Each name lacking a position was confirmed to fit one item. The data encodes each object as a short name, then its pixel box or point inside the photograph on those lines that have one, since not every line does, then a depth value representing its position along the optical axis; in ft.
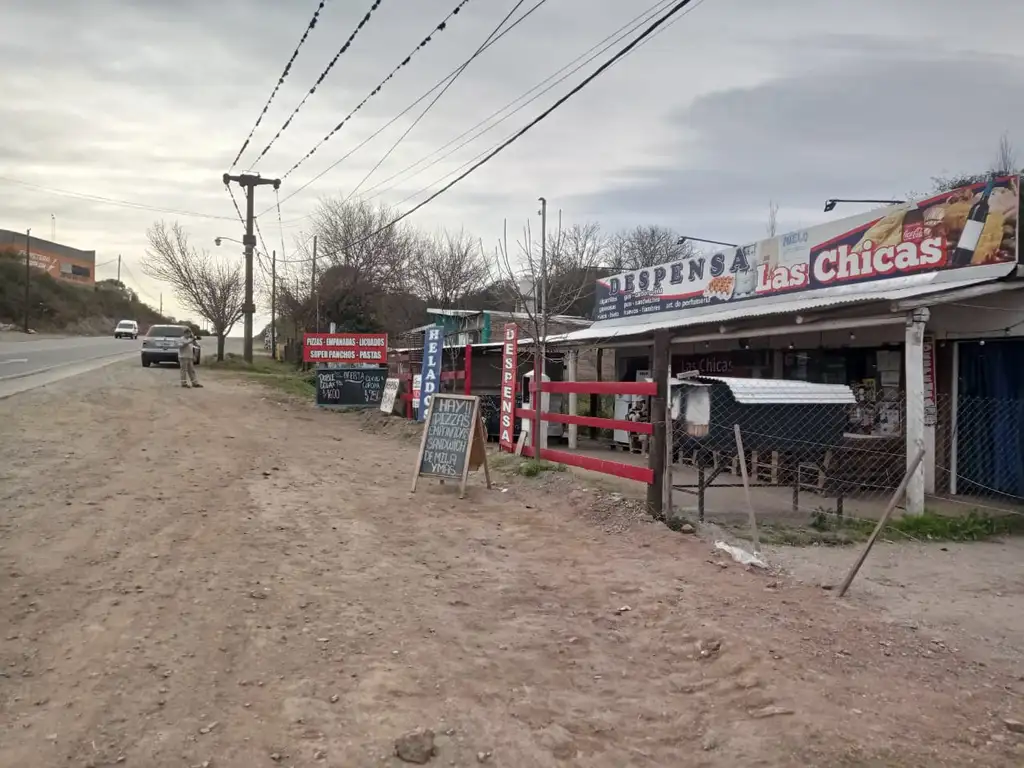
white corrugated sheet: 26.99
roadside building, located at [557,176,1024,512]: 29.50
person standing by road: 71.05
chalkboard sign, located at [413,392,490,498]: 31.53
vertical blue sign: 54.24
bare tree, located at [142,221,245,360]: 126.93
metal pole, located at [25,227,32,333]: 202.18
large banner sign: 31.22
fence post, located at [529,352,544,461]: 36.86
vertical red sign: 41.98
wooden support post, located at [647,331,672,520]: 25.99
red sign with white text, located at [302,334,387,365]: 71.00
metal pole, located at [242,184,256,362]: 101.45
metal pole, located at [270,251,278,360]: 137.19
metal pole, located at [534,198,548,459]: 37.24
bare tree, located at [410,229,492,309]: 143.95
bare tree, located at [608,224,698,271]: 147.82
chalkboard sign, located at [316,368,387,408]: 67.56
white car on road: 184.96
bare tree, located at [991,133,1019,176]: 91.25
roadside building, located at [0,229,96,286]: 238.68
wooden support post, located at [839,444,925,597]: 17.25
